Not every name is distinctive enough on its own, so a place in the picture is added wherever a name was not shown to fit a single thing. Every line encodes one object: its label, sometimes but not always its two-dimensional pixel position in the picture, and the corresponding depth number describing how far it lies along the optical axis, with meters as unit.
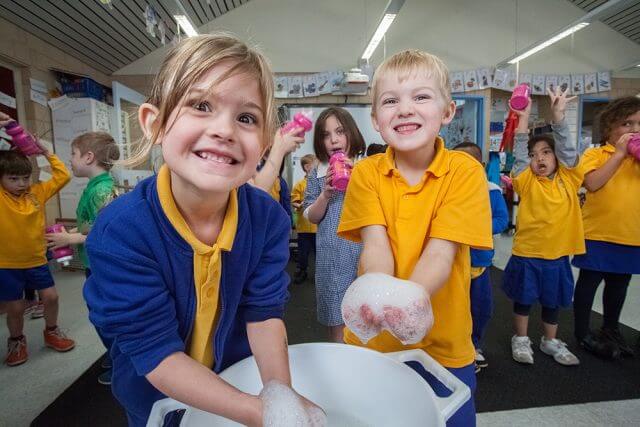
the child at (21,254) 1.82
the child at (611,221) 1.62
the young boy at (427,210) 0.74
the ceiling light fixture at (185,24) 3.47
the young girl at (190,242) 0.55
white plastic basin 0.56
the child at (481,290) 1.55
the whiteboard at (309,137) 4.82
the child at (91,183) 1.63
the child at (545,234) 1.63
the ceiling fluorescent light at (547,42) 4.06
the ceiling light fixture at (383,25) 3.57
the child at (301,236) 3.03
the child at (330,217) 1.31
